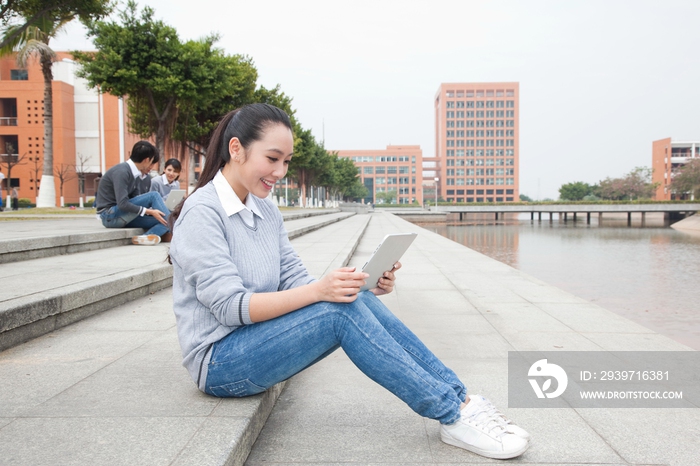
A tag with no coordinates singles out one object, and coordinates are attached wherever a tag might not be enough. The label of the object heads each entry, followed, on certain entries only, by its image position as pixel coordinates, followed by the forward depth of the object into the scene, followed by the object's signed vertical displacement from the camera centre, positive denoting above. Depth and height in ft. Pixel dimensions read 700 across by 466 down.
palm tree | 52.70 +17.95
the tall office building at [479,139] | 413.39 +56.20
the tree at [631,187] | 270.87 +11.37
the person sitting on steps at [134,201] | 22.40 +0.37
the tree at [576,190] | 402.31 +14.03
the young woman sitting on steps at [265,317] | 6.09 -1.32
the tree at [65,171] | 130.11 +9.69
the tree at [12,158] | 128.66 +12.96
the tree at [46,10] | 45.06 +18.51
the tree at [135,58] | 52.60 +15.71
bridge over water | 188.24 -0.11
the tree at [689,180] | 187.42 +10.26
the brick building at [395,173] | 424.87 +29.51
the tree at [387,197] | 402.31 +9.32
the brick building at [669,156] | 302.25 +30.61
